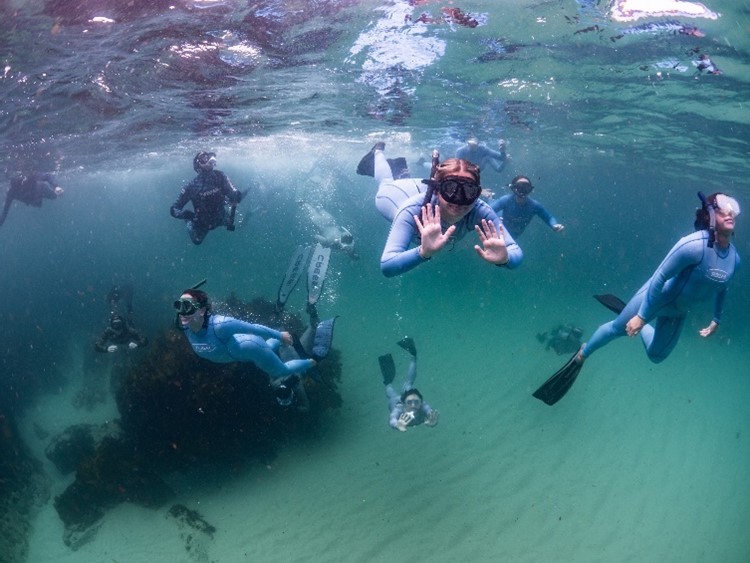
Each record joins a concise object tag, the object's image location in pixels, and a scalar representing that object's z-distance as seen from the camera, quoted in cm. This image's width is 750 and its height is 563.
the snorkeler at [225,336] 693
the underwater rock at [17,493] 1049
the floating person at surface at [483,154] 1501
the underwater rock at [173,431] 1081
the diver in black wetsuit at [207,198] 1130
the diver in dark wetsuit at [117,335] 1096
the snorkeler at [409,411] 894
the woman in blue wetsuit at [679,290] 575
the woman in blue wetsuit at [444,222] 398
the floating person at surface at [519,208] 1035
